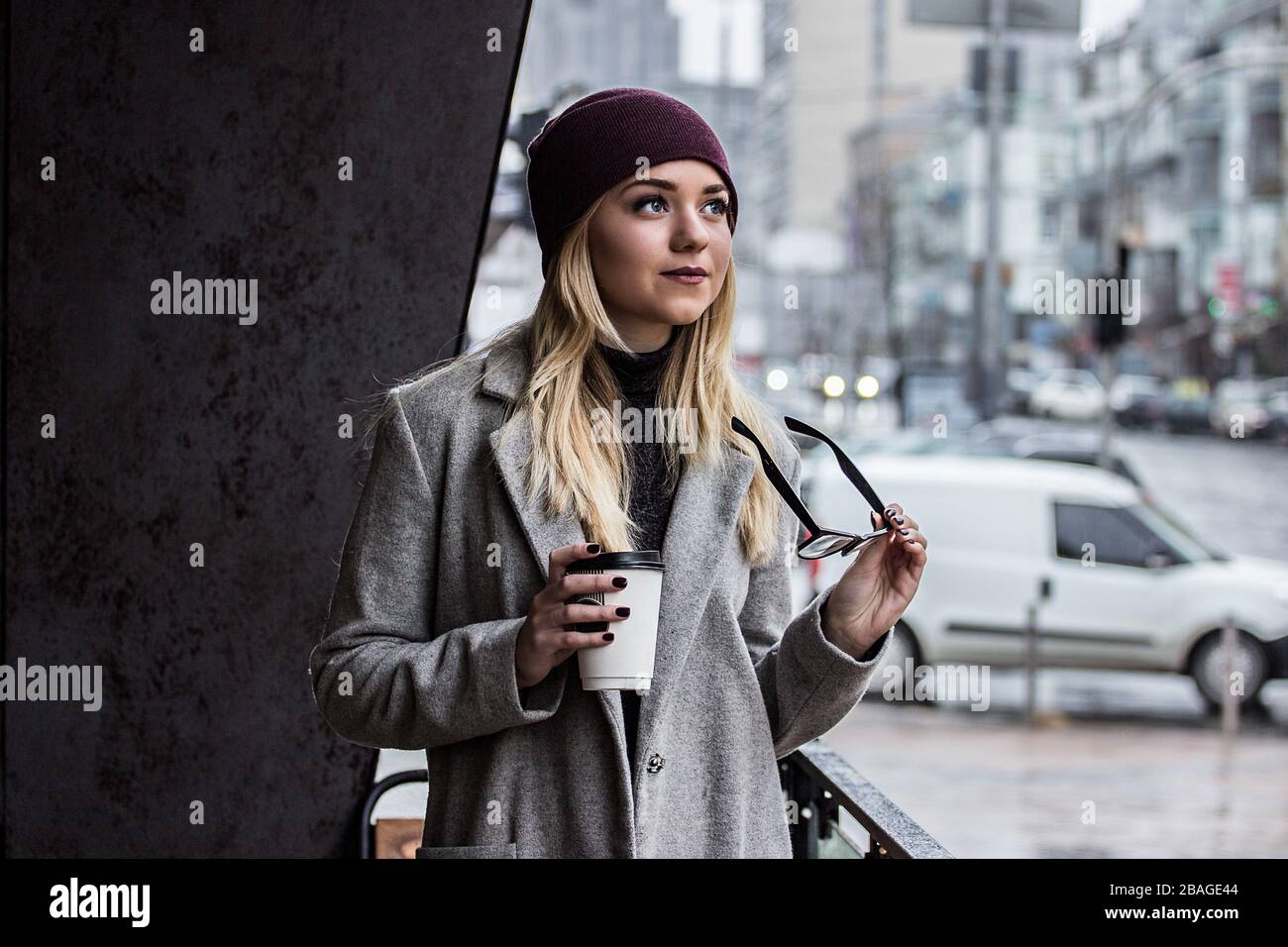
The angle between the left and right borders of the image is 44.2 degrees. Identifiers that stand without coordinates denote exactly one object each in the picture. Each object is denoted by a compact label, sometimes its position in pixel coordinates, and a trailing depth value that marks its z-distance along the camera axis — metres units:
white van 10.22
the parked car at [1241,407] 32.00
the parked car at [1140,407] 34.53
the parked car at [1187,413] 33.81
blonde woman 1.62
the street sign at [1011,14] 15.72
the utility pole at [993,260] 21.48
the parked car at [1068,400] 35.19
